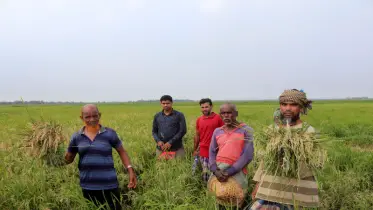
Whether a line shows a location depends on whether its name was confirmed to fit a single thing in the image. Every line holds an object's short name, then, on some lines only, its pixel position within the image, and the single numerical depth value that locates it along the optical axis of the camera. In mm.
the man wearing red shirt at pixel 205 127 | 4457
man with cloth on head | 2430
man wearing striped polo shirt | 2986
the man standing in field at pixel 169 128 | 4871
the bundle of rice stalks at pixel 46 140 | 3242
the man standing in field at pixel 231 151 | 3033
